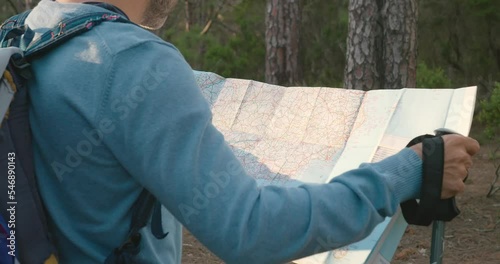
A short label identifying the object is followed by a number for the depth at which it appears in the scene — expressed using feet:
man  3.53
